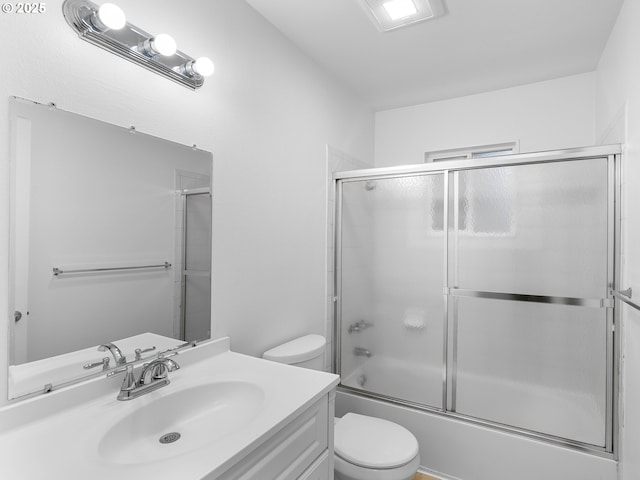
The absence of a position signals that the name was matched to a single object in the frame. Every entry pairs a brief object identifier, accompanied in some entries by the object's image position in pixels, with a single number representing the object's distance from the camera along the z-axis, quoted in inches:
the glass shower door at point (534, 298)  69.1
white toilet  60.3
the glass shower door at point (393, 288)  84.7
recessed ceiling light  66.1
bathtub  69.9
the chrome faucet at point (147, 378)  43.3
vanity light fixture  40.6
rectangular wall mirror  38.1
